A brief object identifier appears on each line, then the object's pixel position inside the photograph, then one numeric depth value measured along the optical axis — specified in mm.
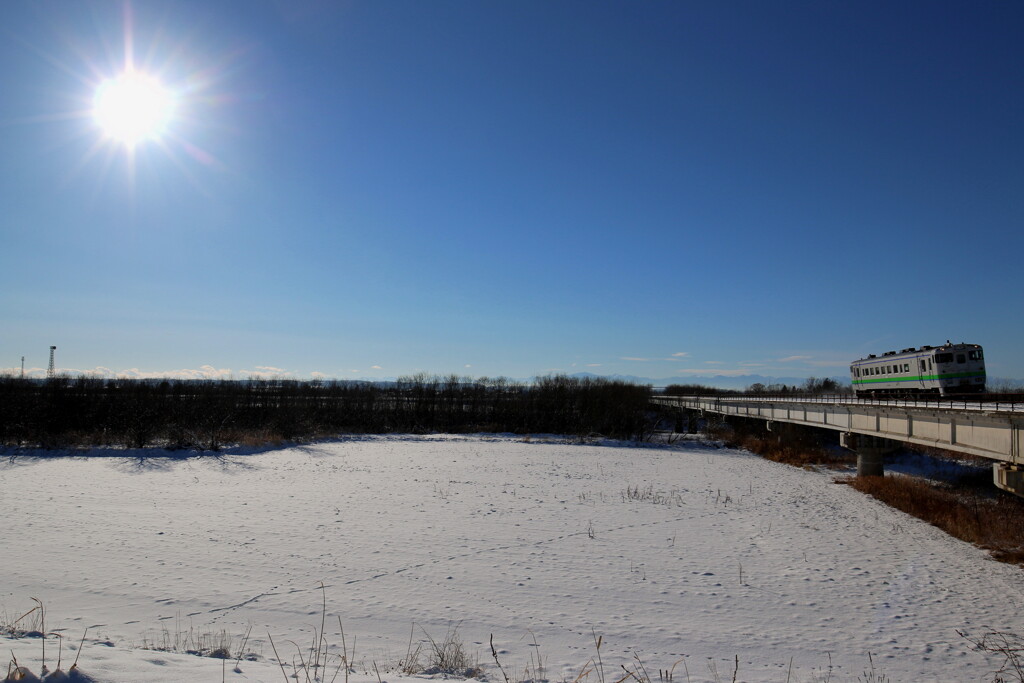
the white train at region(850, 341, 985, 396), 39438
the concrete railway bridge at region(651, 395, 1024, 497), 17578
